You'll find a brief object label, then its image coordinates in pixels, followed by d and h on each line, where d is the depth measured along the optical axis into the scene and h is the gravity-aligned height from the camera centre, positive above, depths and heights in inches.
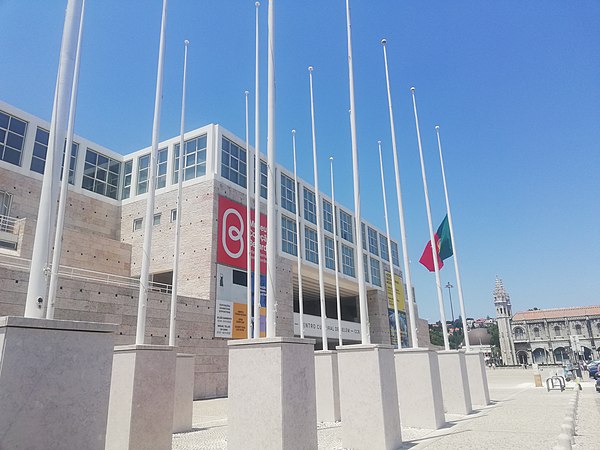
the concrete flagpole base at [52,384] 175.8 -12.8
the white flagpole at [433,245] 642.8 +149.2
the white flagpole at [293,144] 946.7 +447.1
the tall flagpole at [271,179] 330.0 +146.3
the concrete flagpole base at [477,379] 738.2 -68.7
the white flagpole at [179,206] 589.1 +224.0
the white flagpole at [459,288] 786.2 +98.4
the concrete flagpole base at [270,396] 283.4 -33.8
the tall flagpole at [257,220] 443.8 +141.4
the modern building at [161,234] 920.3 +344.4
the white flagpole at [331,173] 1000.1 +407.2
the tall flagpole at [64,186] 366.2 +176.7
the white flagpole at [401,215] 551.3 +174.4
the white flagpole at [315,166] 729.6 +337.0
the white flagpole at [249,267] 864.3 +170.0
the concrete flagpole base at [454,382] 615.5 -60.6
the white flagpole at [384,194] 839.1 +298.2
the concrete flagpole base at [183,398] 513.0 -59.2
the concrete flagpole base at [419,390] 486.9 -55.6
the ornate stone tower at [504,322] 4143.7 +166.9
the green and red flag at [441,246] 732.0 +170.8
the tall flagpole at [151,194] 388.2 +162.4
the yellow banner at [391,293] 2263.8 +273.8
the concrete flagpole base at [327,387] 568.7 -56.2
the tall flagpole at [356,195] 423.2 +163.5
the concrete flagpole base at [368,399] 370.0 -49.9
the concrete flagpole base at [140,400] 335.0 -39.1
